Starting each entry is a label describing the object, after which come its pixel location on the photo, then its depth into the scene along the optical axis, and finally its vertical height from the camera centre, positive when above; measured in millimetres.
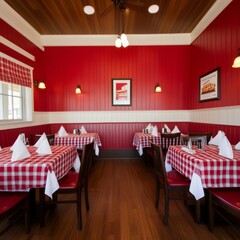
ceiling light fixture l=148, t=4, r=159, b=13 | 2757 +1745
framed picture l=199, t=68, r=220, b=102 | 3603 +661
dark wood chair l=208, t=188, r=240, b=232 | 1567 -836
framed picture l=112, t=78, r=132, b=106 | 5121 +695
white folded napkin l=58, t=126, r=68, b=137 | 3982 -410
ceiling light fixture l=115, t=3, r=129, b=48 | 3001 +1379
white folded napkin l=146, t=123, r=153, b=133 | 4542 -353
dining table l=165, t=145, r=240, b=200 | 1810 -625
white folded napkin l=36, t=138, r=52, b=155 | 2152 -424
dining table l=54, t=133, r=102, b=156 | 3768 -543
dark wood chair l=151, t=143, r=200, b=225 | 2084 -840
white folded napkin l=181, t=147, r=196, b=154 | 2135 -460
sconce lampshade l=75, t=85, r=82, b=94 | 4902 +729
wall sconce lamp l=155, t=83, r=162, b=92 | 4941 +776
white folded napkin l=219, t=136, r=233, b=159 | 1899 -396
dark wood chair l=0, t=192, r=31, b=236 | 1541 -839
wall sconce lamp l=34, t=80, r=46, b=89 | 4573 +848
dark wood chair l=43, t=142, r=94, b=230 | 2041 -834
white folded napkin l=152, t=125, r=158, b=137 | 4040 -408
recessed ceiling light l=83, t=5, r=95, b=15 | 2980 +1894
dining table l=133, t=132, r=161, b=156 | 3934 -580
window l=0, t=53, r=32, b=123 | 3320 +561
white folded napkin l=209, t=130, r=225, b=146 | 2604 -380
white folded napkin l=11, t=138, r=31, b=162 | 1882 -408
